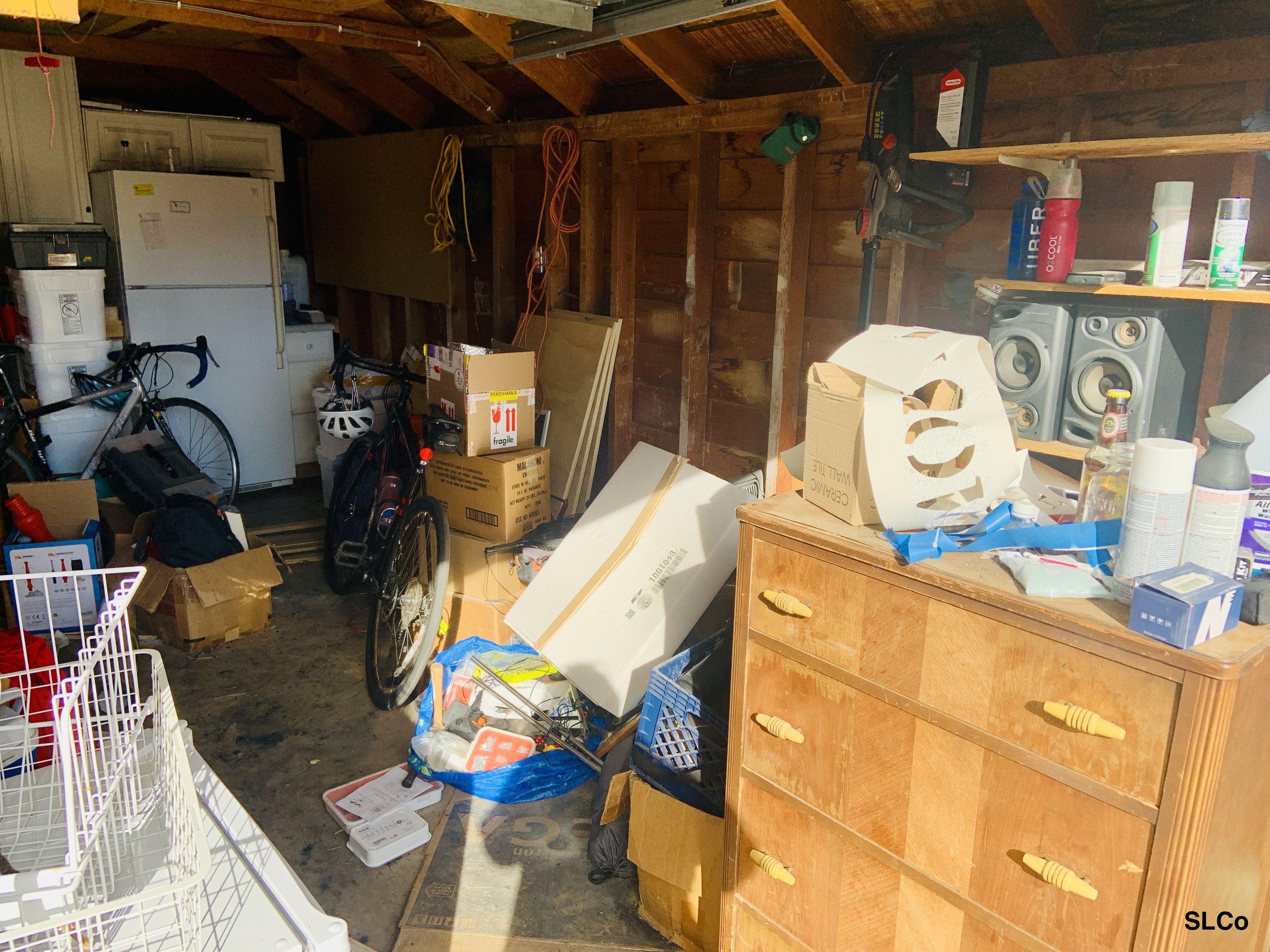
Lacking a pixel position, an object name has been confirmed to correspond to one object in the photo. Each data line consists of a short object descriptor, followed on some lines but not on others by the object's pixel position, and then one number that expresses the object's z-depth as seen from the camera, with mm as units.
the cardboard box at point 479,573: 3238
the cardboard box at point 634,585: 2588
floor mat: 2133
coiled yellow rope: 4410
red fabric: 2342
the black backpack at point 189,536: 3508
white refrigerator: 4609
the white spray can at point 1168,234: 1744
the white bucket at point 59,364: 4223
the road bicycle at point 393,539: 3107
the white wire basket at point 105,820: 815
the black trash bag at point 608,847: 2289
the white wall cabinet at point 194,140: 4629
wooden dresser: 1266
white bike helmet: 4422
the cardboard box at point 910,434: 1634
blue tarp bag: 2605
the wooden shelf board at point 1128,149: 1614
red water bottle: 1972
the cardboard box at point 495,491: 3350
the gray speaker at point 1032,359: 1920
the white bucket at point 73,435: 4238
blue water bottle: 2051
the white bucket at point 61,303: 4125
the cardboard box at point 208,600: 3479
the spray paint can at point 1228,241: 1682
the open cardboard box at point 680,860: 2045
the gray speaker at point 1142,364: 1777
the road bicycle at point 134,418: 3928
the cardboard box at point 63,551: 3355
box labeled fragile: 3400
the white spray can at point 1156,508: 1308
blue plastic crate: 2094
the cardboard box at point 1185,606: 1203
